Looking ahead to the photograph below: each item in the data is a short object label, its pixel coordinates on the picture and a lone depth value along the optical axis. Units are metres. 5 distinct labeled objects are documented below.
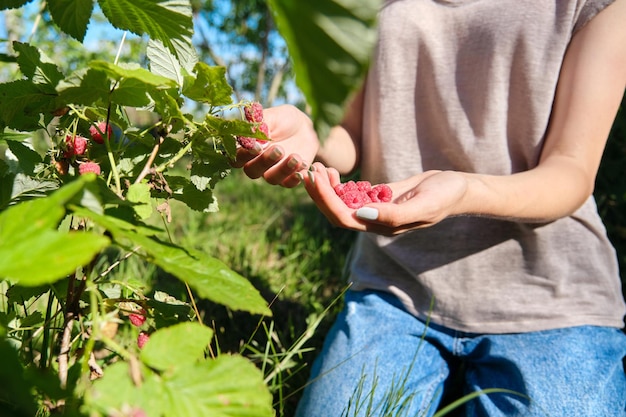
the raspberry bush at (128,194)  0.30
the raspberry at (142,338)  0.61
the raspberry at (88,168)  0.51
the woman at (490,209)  0.99
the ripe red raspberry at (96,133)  0.59
